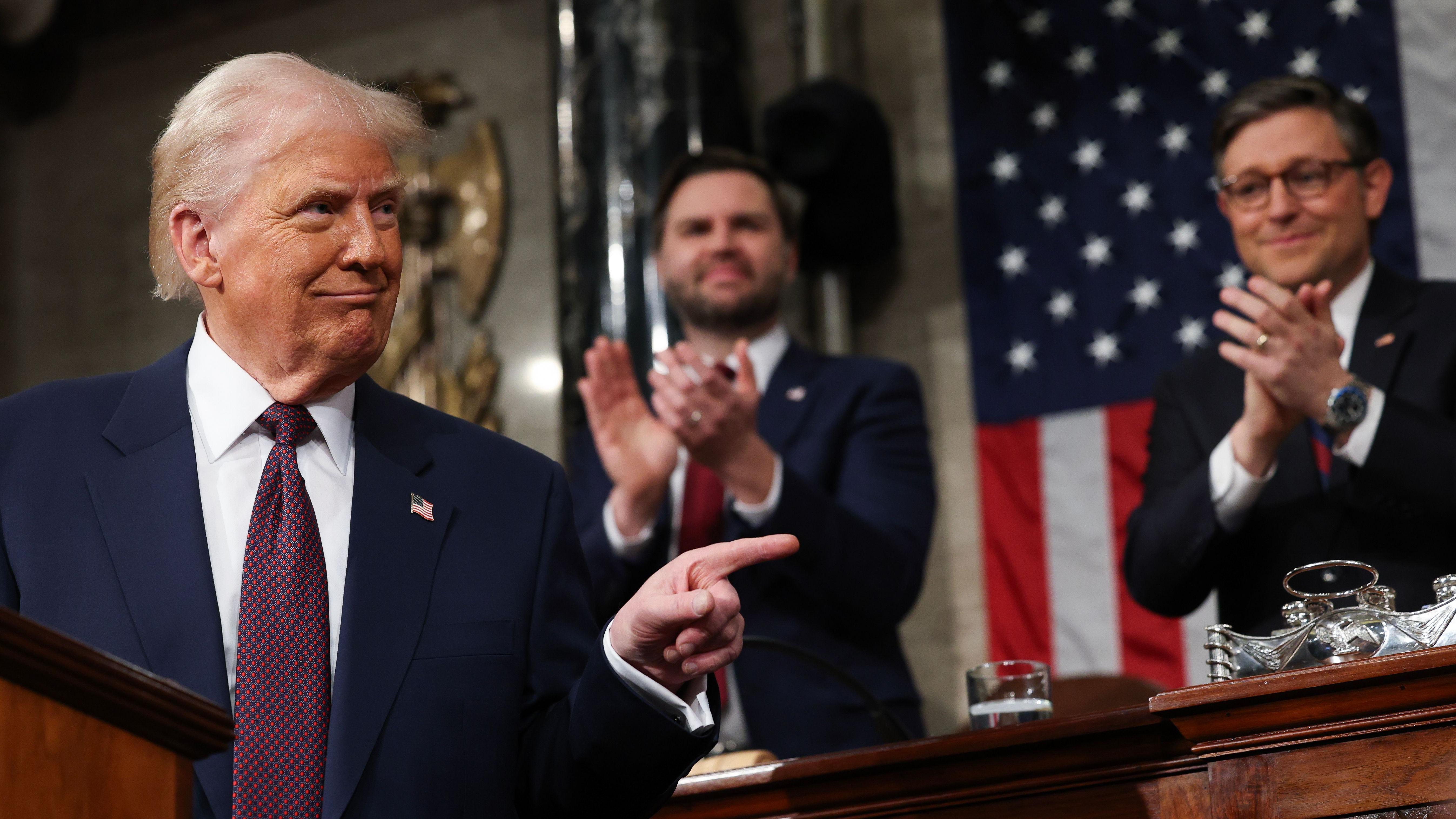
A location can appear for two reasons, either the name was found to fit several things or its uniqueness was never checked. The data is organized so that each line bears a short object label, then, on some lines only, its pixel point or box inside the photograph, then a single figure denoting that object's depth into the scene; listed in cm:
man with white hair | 374
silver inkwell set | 378
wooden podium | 266
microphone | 533
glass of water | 489
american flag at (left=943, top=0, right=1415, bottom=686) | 1070
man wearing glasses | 555
